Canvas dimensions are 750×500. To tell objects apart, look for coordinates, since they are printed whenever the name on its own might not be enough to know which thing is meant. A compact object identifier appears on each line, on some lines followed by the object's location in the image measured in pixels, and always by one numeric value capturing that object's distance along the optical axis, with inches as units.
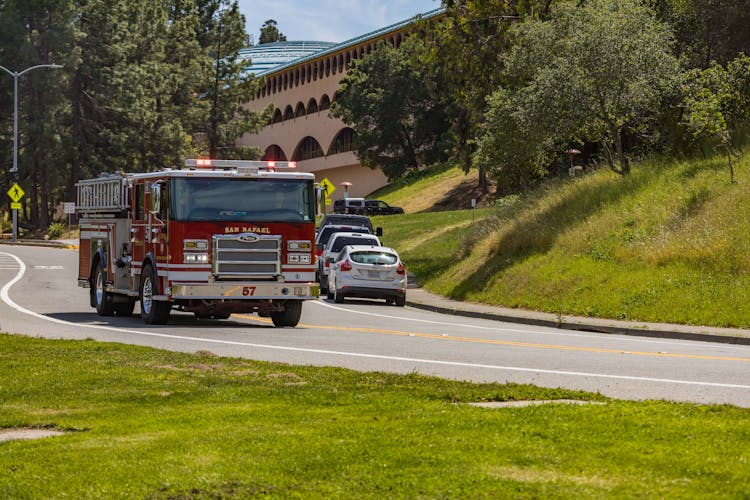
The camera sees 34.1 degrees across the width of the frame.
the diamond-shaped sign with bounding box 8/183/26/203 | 2768.2
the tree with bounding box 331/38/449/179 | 3636.8
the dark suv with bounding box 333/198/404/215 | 3181.6
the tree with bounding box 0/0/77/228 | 3149.6
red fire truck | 866.1
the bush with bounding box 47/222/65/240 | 3189.0
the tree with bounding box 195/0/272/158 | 3946.9
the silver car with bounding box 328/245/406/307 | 1298.0
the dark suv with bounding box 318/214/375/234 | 1694.1
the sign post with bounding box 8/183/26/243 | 2771.4
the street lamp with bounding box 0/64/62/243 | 2849.4
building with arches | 4284.9
